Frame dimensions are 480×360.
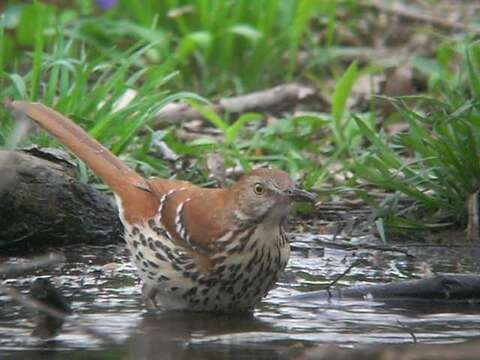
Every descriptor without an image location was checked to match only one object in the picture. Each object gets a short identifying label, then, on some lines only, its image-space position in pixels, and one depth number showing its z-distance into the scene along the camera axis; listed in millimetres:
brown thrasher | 9969
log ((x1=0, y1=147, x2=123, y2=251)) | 12250
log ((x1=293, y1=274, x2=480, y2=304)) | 10687
